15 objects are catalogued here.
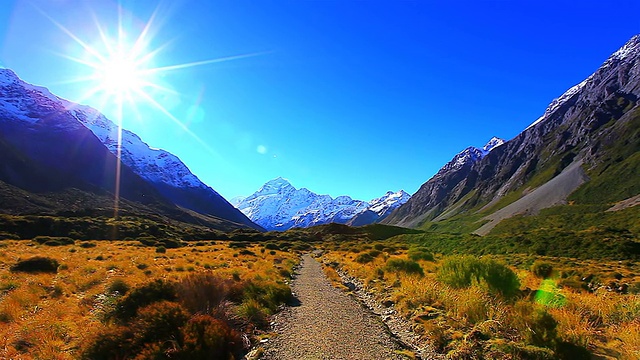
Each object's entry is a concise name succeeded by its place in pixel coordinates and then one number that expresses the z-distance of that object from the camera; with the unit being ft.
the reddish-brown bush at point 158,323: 26.89
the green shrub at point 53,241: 136.81
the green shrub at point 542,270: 74.43
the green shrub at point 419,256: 97.25
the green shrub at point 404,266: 68.78
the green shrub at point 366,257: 105.30
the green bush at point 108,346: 25.55
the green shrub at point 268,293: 45.73
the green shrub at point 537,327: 25.57
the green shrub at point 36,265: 64.59
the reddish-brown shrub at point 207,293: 35.95
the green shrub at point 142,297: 34.37
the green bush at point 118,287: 47.47
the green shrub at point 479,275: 44.06
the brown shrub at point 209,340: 25.82
